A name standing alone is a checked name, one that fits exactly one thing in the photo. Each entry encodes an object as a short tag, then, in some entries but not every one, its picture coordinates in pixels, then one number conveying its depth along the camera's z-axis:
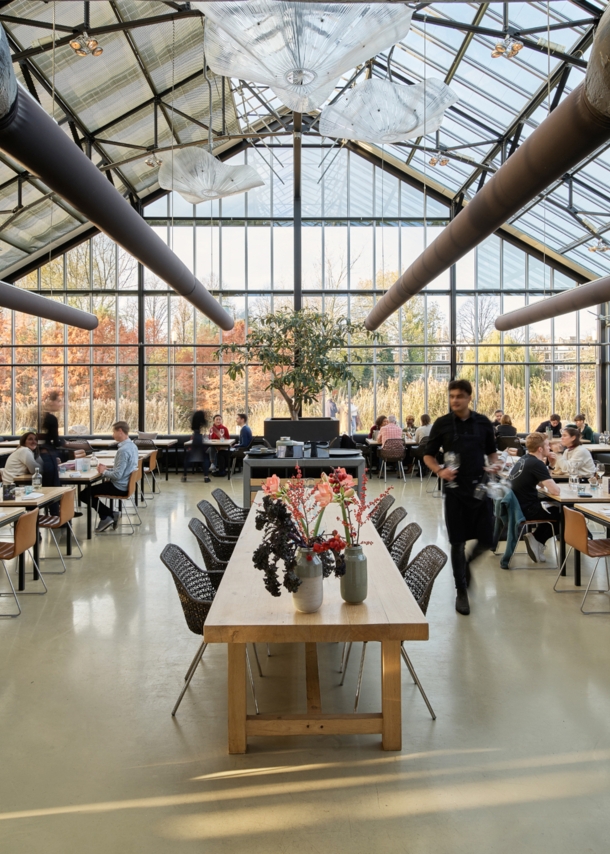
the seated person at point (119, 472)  7.92
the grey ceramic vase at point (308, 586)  2.96
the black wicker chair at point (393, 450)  12.51
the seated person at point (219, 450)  13.80
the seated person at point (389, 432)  12.73
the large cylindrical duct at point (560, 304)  7.38
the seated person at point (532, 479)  6.29
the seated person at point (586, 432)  13.43
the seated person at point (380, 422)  14.14
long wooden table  2.81
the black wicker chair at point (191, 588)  3.43
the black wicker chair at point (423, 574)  3.47
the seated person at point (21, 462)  7.52
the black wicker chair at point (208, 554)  3.97
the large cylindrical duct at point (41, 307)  7.72
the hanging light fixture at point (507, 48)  8.54
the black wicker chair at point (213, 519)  5.21
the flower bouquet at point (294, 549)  2.89
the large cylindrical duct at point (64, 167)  2.47
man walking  4.77
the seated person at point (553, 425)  12.99
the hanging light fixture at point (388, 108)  5.92
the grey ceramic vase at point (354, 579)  3.04
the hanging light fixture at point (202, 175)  7.62
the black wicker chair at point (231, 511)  5.49
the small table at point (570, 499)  5.80
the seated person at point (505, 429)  12.80
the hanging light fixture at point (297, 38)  4.19
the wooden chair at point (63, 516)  6.44
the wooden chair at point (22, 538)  5.03
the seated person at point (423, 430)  13.07
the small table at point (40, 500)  5.88
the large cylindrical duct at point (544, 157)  2.26
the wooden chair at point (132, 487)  8.04
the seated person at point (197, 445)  12.59
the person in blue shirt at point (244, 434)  13.66
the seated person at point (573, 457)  7.13
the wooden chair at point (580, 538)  5.05
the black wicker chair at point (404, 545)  4.10
